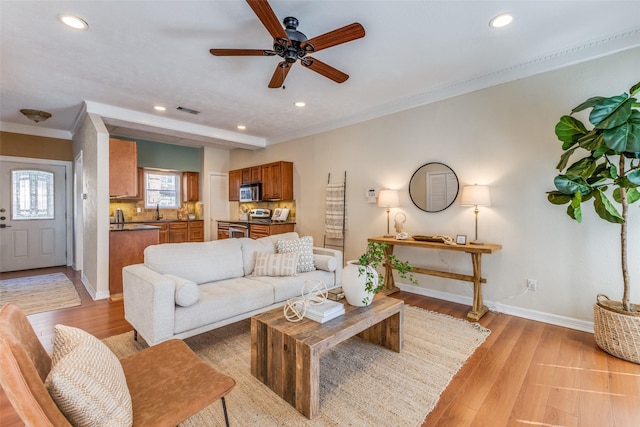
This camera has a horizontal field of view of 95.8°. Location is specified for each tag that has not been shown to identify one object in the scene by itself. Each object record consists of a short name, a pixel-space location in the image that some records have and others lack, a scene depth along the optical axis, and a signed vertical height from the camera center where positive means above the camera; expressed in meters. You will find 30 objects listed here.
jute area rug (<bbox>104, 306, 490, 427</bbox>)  1.72 -1.23
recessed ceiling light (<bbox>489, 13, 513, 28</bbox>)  2.32 +1.55
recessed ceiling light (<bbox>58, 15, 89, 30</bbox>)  2.29 +1.50
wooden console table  3.13 -0.69
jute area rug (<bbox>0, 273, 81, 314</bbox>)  3.58 -1.22
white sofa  2.24 -0.76
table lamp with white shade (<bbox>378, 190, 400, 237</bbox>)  4.12 +0.13
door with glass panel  5.27 -0.19
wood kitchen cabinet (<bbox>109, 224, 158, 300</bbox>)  4.04 -0.63
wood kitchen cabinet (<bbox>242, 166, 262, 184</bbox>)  6.48 +0.76
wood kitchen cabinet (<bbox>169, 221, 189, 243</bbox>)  6.85 -0.61
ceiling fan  1.93 +1.25
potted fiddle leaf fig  2.15 +0.25
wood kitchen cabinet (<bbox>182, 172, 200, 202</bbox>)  7.59 +0.55
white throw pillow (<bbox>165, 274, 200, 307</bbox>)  2.27 -0.68
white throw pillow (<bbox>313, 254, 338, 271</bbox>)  3.49 -0.67
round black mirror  3.76 +0.29
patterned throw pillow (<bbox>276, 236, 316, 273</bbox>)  3.44 -0.50
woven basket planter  2.26 -0.98
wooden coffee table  1.72 -0.88
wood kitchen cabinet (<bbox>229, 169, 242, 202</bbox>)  7.11 +0.59
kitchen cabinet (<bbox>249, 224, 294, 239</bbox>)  5.73 -0.44
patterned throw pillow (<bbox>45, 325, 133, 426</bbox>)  0.94 -0.61
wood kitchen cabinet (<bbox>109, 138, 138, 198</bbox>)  4.28 +0.58
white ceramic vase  2.25 -0.61
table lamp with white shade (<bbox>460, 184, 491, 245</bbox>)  3.26 +0.14
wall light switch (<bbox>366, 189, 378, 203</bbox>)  4.51 +0.20
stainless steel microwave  6.48 +0.35
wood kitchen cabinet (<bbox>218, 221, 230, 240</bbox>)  6.86 -0.54
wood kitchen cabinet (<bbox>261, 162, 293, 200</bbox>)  5.89 +0.56
